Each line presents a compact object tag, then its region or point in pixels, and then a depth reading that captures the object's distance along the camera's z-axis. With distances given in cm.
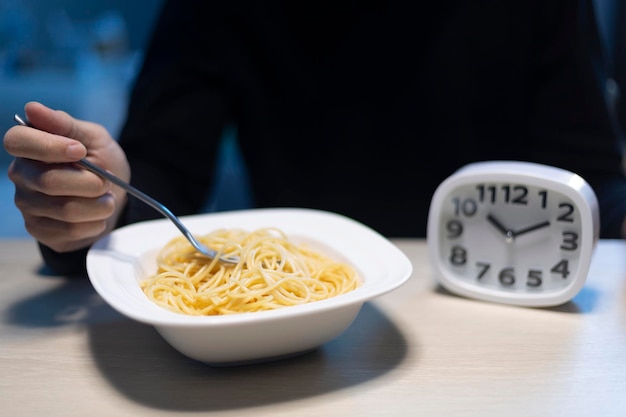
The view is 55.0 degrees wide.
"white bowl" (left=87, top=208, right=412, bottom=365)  62
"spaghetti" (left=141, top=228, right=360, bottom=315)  75
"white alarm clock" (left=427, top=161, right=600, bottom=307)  87
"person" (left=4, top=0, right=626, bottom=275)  152
